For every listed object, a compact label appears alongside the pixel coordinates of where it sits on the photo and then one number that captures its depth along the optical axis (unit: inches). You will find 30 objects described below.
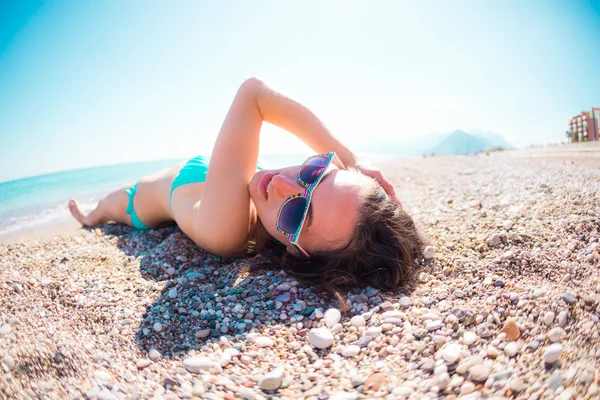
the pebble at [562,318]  16.6
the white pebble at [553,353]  15.3
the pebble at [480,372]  15.2
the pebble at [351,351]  17.7
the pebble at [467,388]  14.9
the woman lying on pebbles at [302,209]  22.0
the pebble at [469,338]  17.0
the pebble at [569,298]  17.4
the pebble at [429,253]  24.6
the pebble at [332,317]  19.6
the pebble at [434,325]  18.1
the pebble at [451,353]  16.2
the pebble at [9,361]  16.6
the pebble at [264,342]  18.6
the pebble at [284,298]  21.7
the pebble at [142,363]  17.6
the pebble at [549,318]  16.8
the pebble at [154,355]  18.1
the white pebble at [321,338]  18.2
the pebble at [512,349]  16.0
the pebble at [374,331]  18.6
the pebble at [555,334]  16.1
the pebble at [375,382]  15.8
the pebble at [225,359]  17.5
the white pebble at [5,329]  18.3
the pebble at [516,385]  14.5
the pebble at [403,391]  15.3
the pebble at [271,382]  16.1
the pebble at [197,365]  17.2
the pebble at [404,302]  20.3
